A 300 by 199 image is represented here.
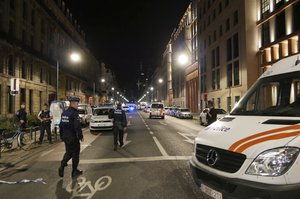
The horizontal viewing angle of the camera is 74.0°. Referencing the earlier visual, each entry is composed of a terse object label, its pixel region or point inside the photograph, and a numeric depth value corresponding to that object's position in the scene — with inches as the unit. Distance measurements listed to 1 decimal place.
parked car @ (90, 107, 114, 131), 523.8
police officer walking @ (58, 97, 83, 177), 198.1
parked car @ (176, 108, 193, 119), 1044.2
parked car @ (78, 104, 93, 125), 676.5
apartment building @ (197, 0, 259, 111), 903.0
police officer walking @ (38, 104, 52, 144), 370.7
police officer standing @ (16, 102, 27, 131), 356.5
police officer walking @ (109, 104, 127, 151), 322.2
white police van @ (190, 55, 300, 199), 92.0
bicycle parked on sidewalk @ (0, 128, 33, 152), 318.4
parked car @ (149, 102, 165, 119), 1035.2
